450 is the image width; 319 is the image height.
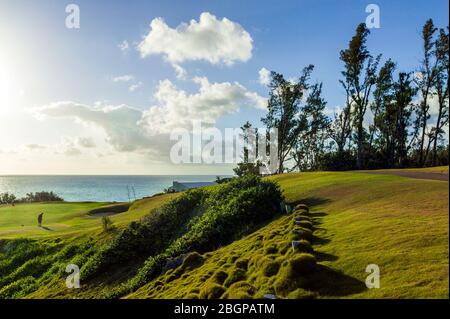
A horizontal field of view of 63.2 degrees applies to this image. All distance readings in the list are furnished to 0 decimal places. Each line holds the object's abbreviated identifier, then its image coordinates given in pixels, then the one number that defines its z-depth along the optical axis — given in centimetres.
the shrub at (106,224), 3279
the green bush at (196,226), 2161
